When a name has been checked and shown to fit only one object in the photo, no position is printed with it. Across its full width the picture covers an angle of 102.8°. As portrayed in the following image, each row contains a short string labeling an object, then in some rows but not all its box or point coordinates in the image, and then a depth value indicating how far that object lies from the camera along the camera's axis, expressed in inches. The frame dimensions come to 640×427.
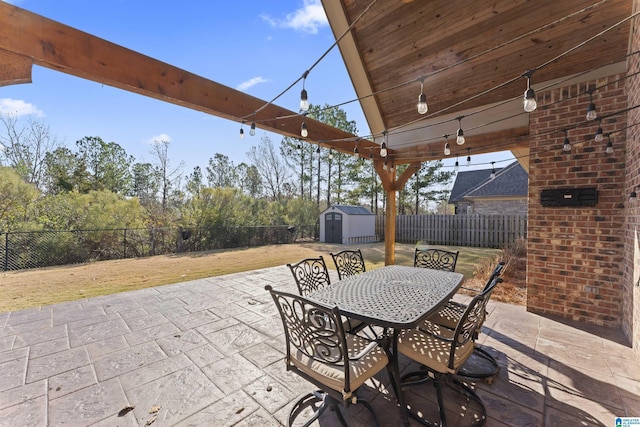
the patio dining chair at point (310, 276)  105.1
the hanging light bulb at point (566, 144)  106.6
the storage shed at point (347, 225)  455.8
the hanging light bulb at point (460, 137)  96.1
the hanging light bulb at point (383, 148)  117.5
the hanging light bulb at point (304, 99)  76.9
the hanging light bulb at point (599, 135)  96.1
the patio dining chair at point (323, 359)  52.5
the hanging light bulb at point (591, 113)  78.9
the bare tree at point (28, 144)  419.5
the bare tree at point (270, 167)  678.5
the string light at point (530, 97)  53.8
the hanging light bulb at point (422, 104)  65.1
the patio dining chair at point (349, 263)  129.7
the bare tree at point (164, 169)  565.3
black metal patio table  61.4
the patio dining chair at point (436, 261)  124.6
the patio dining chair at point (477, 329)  71.4
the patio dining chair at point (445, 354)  60.0
